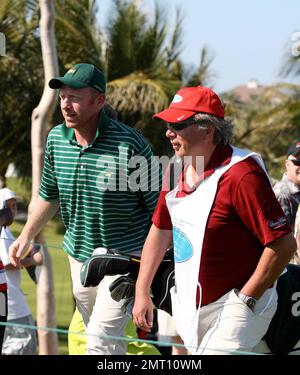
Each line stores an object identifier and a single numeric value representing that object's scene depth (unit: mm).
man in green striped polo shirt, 12695
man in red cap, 10008
